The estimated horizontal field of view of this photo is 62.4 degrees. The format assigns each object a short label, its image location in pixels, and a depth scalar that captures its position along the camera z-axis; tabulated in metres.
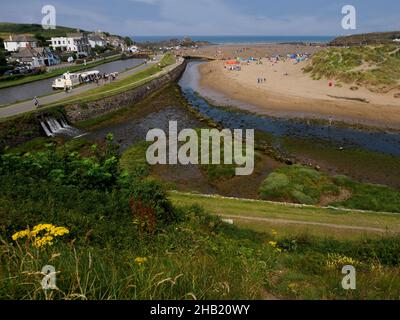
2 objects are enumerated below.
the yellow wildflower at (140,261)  5.48
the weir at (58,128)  37.89
